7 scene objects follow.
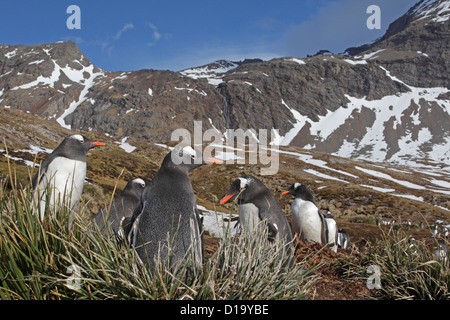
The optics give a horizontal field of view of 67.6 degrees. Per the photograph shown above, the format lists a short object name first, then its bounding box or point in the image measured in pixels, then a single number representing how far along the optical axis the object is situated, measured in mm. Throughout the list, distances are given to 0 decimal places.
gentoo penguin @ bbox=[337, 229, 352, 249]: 11685
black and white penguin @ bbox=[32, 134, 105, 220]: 6559
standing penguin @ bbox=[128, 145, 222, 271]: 3719
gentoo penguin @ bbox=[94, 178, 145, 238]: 6227
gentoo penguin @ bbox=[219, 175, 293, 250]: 5918
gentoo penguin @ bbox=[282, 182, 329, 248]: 8367
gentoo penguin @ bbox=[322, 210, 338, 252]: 9917
